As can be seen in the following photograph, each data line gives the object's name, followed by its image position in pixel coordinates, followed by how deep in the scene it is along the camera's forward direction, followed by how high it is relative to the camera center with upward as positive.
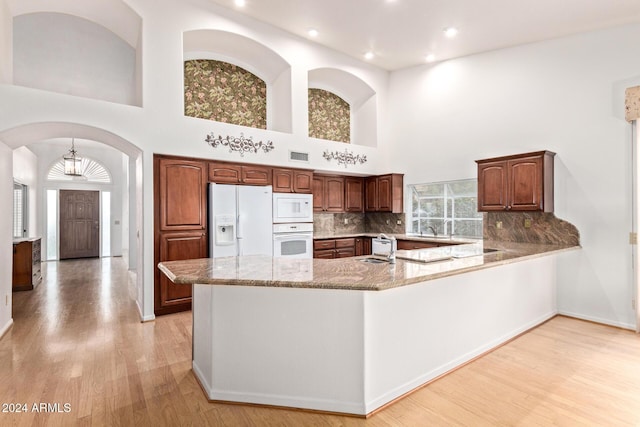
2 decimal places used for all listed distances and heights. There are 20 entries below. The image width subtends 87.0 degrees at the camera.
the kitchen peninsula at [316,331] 2.12 -0.79
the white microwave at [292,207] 5.20 +0.09
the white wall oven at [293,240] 5.20 -0.43
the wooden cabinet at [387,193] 6.34 +0.36
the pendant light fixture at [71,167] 7.68 +1.09
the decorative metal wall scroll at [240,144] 4.59 +0.99
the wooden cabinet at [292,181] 5.27 +0.52
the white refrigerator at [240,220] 4.53 -0.10
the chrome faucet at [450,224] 5.88 -0.23
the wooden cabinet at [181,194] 4.22 +0.24
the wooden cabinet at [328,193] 6.30 +0.37
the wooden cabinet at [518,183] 4.29 +0.38
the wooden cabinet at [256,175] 4.94 +0.57
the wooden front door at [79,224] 9.56 -0.29
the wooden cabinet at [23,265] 5.54 -0.85
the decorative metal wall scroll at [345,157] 5.89 +1.00
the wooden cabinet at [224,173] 4.64 +0.56
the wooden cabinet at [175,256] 4.20 -0.56
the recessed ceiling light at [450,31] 4.74 +2.57
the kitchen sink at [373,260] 2.78 -0.41
